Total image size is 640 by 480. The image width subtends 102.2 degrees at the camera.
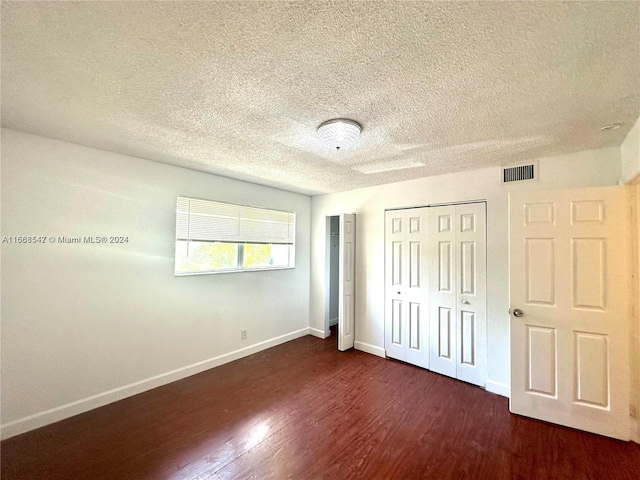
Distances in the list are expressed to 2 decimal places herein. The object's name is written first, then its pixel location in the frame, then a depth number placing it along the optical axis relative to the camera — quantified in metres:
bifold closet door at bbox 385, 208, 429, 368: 3.37
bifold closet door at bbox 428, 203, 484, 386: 2.94
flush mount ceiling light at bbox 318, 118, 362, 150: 1.85
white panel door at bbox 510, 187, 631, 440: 2.11
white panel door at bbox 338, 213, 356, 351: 3.87
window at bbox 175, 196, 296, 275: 3.11
